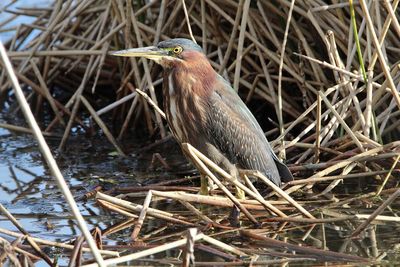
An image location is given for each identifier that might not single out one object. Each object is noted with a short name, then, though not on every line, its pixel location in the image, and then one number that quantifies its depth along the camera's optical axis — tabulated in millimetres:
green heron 9805
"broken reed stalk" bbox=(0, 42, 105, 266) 5902
